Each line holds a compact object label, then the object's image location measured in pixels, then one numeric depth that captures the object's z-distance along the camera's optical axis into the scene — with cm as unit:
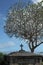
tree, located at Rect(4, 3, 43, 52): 1764
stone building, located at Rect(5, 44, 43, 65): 1282
